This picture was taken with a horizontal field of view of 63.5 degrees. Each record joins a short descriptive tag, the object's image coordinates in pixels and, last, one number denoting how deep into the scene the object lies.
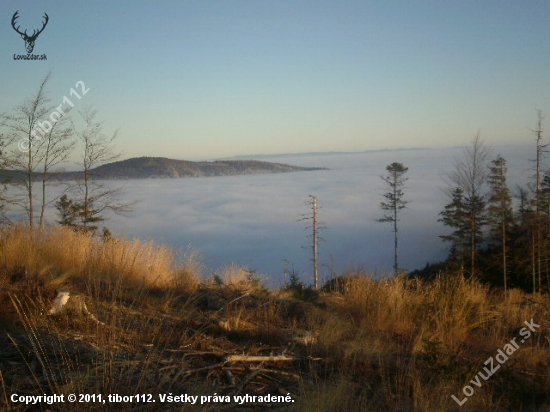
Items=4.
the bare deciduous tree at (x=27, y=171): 15.52
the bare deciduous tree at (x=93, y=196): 19.95
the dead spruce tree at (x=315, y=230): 32.39
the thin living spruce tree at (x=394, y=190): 43.92
